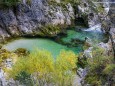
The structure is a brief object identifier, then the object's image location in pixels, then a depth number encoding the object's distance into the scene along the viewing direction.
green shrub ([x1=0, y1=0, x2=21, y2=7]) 29.58
